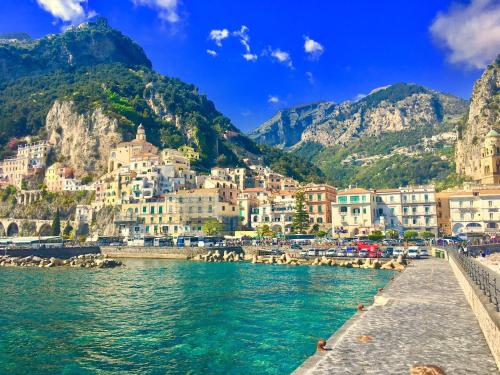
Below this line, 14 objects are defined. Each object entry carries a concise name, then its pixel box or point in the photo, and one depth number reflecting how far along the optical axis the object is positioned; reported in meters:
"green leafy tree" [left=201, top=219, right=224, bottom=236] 83.56
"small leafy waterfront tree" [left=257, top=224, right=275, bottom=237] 80.00
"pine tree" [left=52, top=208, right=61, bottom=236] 99.88
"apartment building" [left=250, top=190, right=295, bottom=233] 86.38
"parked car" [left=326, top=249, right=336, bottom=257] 58.36
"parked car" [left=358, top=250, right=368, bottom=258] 55.92
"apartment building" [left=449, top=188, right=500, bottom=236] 72.81
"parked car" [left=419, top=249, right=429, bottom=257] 53.66
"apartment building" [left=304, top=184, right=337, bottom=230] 84.69
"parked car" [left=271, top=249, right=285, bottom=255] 65.60
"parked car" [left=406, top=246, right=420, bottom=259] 51.83
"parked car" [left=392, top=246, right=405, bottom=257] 54.18
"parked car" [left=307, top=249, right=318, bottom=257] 59.87
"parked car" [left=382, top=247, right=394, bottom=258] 55.00
